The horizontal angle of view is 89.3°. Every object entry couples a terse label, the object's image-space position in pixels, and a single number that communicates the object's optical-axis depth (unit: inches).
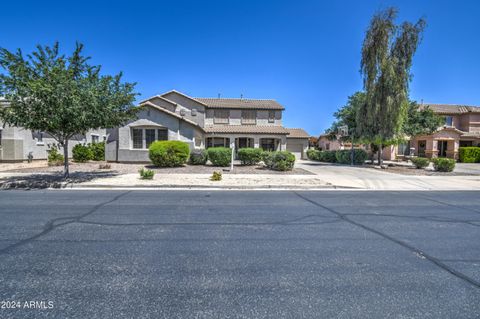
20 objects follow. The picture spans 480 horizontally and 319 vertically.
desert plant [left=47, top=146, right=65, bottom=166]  701.8
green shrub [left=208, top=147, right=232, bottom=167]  675.4
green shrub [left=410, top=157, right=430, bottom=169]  749.9
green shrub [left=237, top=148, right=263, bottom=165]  692.1
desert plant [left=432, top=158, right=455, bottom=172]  682.8
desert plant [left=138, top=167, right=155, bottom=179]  468.9
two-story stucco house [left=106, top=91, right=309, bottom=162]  995.9
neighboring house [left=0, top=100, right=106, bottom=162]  726.5
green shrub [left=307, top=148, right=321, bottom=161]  1193.8
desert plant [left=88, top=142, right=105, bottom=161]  821.2
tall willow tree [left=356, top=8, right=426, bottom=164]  743.7
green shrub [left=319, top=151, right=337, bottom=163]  1080.9
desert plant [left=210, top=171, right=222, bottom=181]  474.3
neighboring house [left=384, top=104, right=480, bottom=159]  1167.6
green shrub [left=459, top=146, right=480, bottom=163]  1105.4
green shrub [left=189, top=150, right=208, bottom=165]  698.2
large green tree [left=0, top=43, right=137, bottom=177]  385.4
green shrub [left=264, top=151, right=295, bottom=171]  629.0
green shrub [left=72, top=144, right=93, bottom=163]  775.7
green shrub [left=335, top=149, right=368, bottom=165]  952.3
